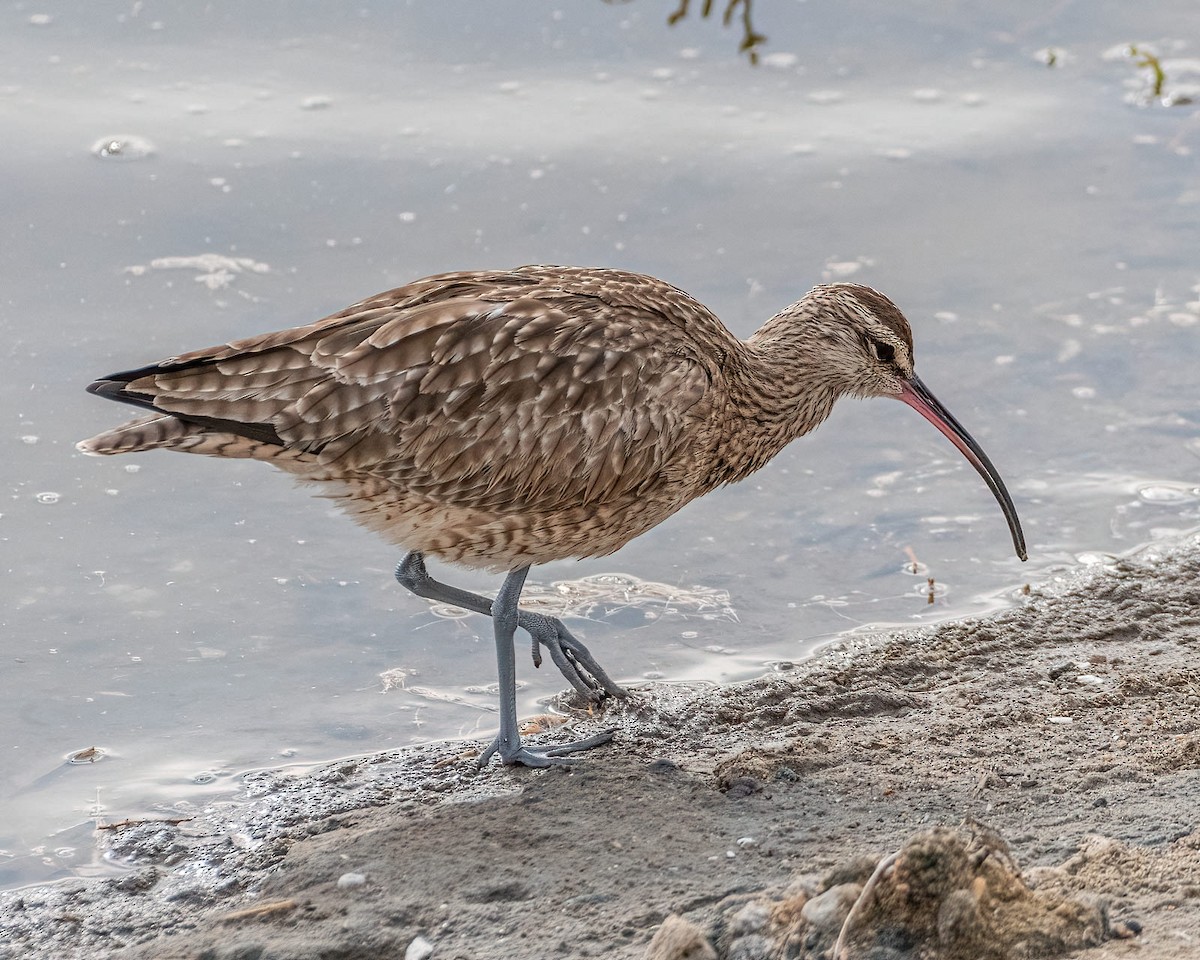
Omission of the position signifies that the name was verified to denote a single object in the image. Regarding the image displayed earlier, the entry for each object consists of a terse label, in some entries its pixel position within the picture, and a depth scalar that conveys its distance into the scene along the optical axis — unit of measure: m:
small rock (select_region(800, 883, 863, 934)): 6.38
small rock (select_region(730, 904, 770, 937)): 6.68
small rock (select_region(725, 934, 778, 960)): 6.54
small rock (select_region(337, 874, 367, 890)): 8.31
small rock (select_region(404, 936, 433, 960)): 7.56
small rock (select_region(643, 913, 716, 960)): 6.49
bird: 9.46
